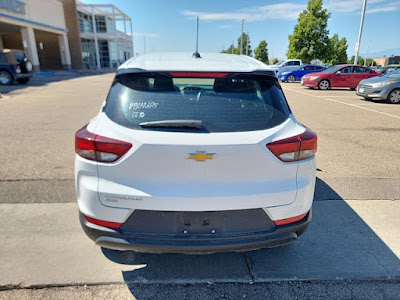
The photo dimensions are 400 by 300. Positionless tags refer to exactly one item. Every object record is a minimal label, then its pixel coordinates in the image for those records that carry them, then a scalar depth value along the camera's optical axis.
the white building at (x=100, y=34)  41.88
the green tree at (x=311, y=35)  31.50
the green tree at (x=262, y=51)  59.12
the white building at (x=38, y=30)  25.33
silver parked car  11.96
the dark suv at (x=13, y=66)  17.56
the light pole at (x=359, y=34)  22.55
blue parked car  24.00
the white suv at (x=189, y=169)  1.97
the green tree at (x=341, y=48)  50.88
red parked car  17.81
